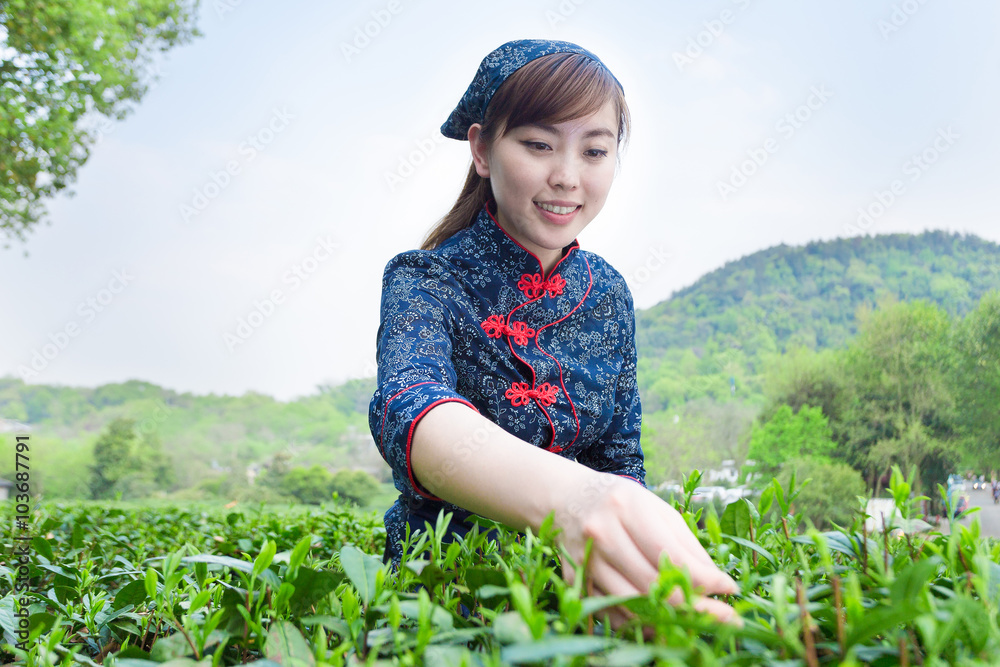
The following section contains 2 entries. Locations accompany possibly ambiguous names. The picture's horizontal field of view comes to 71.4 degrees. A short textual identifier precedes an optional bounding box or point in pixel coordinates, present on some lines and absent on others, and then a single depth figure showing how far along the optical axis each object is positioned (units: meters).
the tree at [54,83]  4.69
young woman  0.99
